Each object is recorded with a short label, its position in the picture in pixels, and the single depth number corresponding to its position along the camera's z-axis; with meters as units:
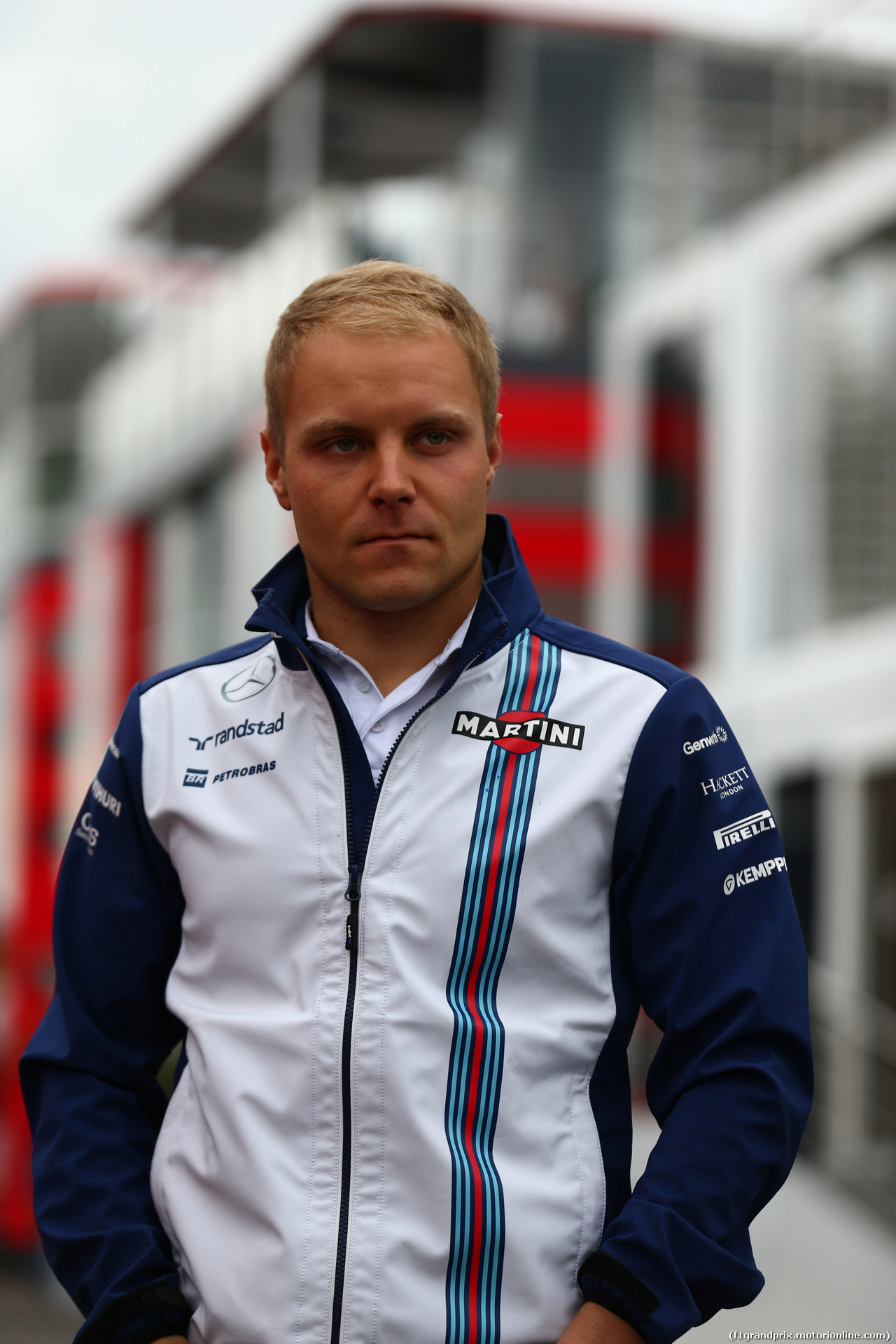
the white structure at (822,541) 10.87
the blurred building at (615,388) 11.66
